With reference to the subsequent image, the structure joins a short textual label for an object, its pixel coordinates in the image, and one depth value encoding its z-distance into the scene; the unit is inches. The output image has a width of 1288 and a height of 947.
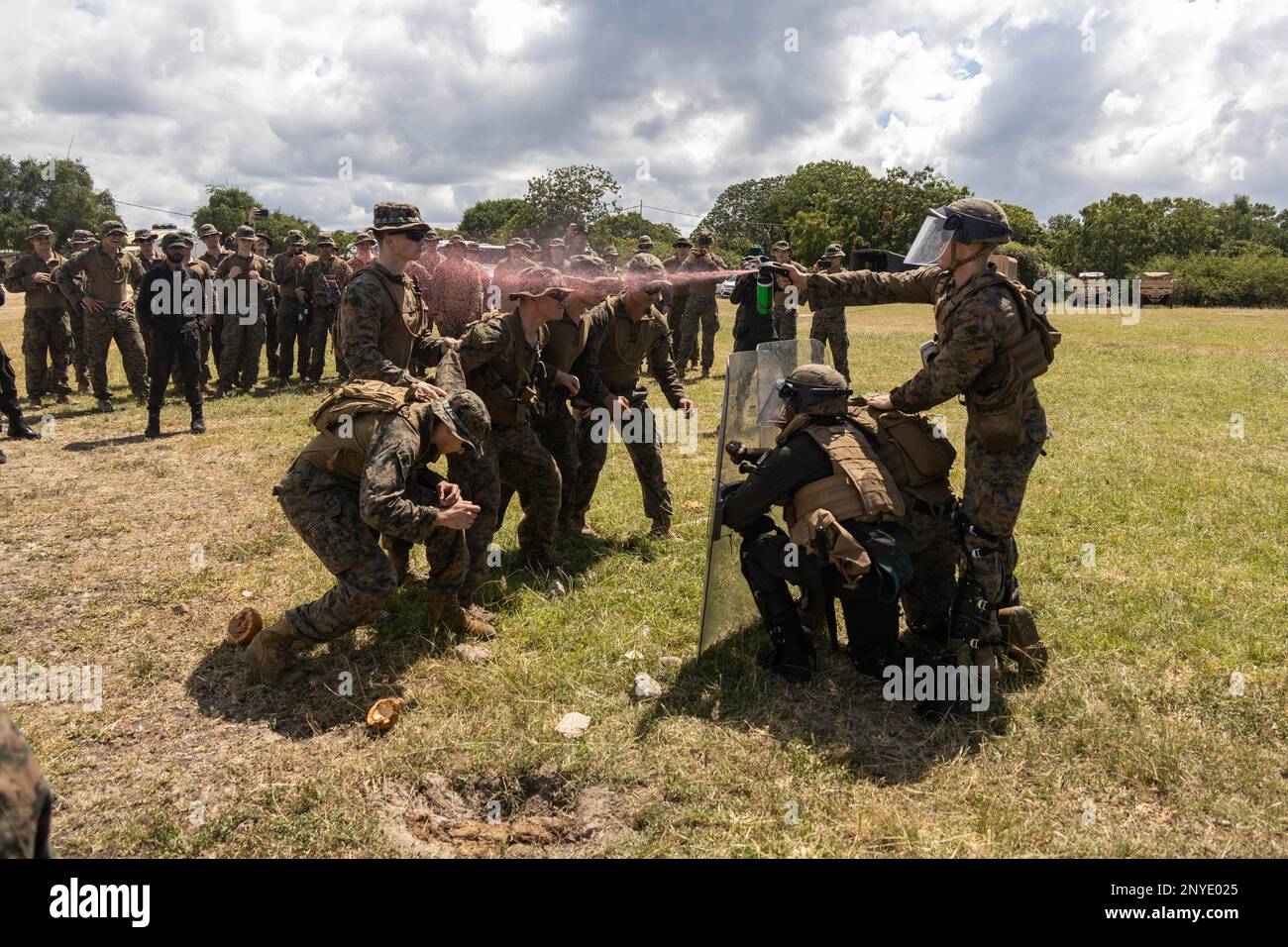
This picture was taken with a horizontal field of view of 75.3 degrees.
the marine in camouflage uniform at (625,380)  246.7
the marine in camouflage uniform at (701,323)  575.2
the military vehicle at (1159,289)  1617.0
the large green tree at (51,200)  2277.4
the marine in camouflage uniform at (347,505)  163.5
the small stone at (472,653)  182.4
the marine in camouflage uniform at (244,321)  488.7
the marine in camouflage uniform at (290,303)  515.8
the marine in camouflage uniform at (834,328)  484.4
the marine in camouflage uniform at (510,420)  203.2
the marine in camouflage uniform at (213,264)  492.4
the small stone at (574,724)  156.9
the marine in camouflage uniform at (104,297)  431.5
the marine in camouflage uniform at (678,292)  452.2
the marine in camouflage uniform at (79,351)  498.9
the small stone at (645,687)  167.9
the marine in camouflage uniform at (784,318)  485.8
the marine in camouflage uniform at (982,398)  160.2
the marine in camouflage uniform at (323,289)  512.4
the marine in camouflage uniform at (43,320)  443.2
